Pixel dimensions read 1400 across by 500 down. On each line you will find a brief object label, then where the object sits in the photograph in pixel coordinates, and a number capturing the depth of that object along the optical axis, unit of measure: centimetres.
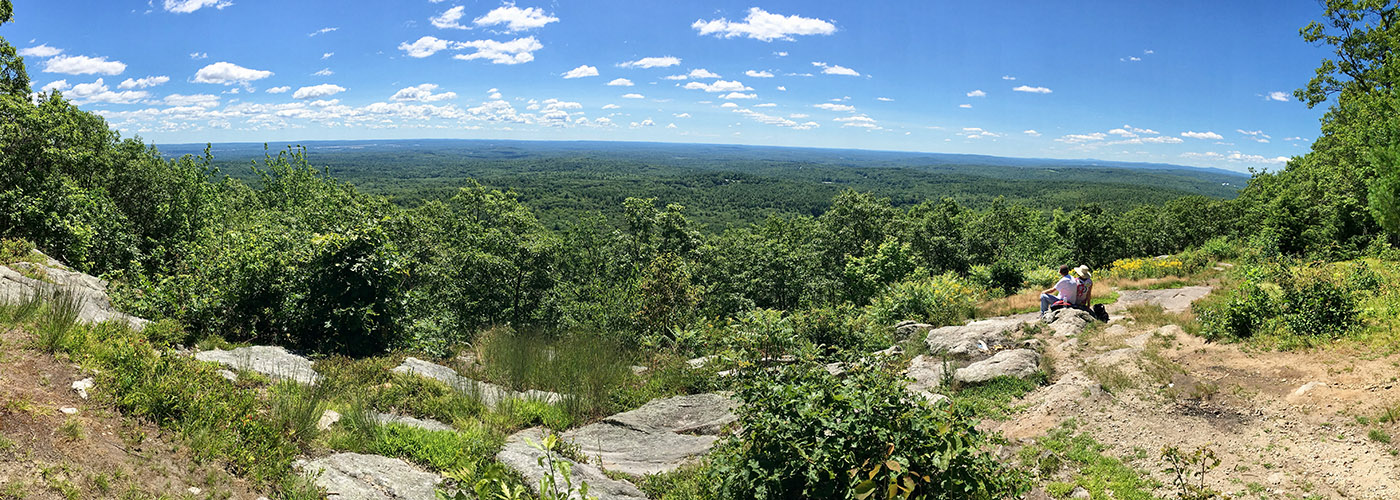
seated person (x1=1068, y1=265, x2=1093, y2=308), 1134
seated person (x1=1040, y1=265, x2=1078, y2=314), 1138
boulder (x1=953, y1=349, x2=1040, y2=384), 825
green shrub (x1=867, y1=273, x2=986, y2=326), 1337
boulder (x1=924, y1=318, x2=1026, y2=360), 984
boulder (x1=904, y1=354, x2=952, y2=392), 827
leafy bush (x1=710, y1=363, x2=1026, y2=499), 345
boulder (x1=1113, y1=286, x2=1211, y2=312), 1216
